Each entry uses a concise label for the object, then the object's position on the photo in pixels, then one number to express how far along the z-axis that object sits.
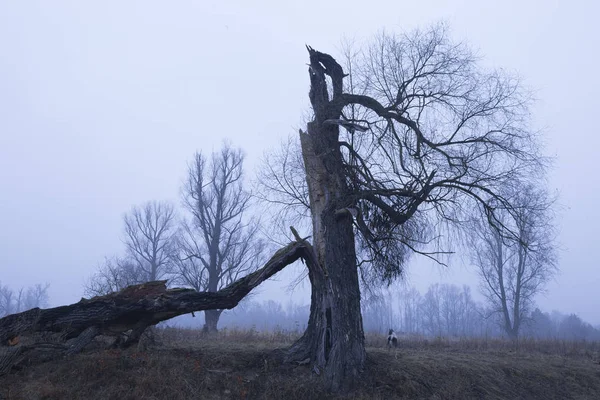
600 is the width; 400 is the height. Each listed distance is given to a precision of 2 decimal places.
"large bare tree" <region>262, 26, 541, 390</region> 12.20
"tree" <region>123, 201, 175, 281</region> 41.09
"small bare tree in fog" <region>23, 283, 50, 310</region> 86.85
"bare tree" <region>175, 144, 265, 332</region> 31.44
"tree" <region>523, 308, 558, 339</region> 69.00
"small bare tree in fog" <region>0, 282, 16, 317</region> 82.59
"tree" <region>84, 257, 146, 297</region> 18.50
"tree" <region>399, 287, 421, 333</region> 107.16
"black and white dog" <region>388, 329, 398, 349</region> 17.08
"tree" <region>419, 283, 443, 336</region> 98.25
